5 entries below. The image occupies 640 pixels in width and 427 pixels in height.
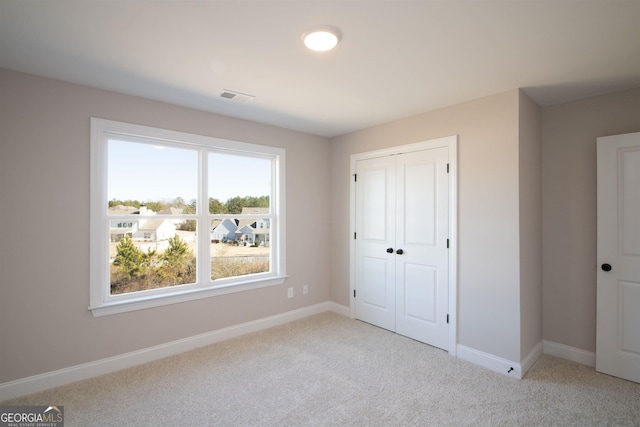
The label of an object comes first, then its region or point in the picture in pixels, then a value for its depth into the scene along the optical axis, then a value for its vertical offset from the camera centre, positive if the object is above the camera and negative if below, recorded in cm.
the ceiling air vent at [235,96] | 287 +113
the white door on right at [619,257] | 263 -36
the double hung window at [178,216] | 287 -1
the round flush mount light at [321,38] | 187 +111
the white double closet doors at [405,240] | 330 -29
